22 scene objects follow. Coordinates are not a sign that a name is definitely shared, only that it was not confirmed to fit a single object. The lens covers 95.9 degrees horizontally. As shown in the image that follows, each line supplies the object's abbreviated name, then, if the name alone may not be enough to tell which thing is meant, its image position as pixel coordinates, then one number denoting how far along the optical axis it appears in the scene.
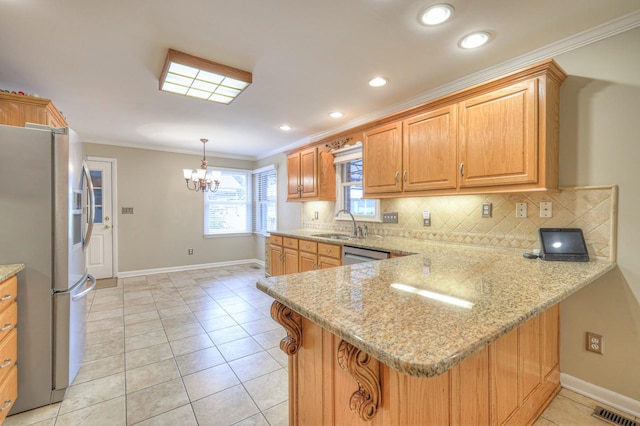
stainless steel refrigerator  1.75
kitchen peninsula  0.78
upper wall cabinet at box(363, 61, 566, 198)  1.90
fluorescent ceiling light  2.20
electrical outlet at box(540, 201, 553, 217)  2.09
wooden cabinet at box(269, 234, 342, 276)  3.25
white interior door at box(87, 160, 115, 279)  4.86
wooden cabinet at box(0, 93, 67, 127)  2.31
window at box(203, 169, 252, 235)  5.98
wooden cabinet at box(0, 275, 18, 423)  1.56
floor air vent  1.68
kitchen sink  3.79
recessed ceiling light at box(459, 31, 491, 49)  1.92
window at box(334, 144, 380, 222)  3.63
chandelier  4.48
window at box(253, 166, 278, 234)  5.74
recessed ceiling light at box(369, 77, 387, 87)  2.59
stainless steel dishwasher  2.65
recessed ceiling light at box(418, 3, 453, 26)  1.66
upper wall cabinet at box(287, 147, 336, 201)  3.99
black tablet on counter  1.86
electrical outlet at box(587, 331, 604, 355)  1.90
